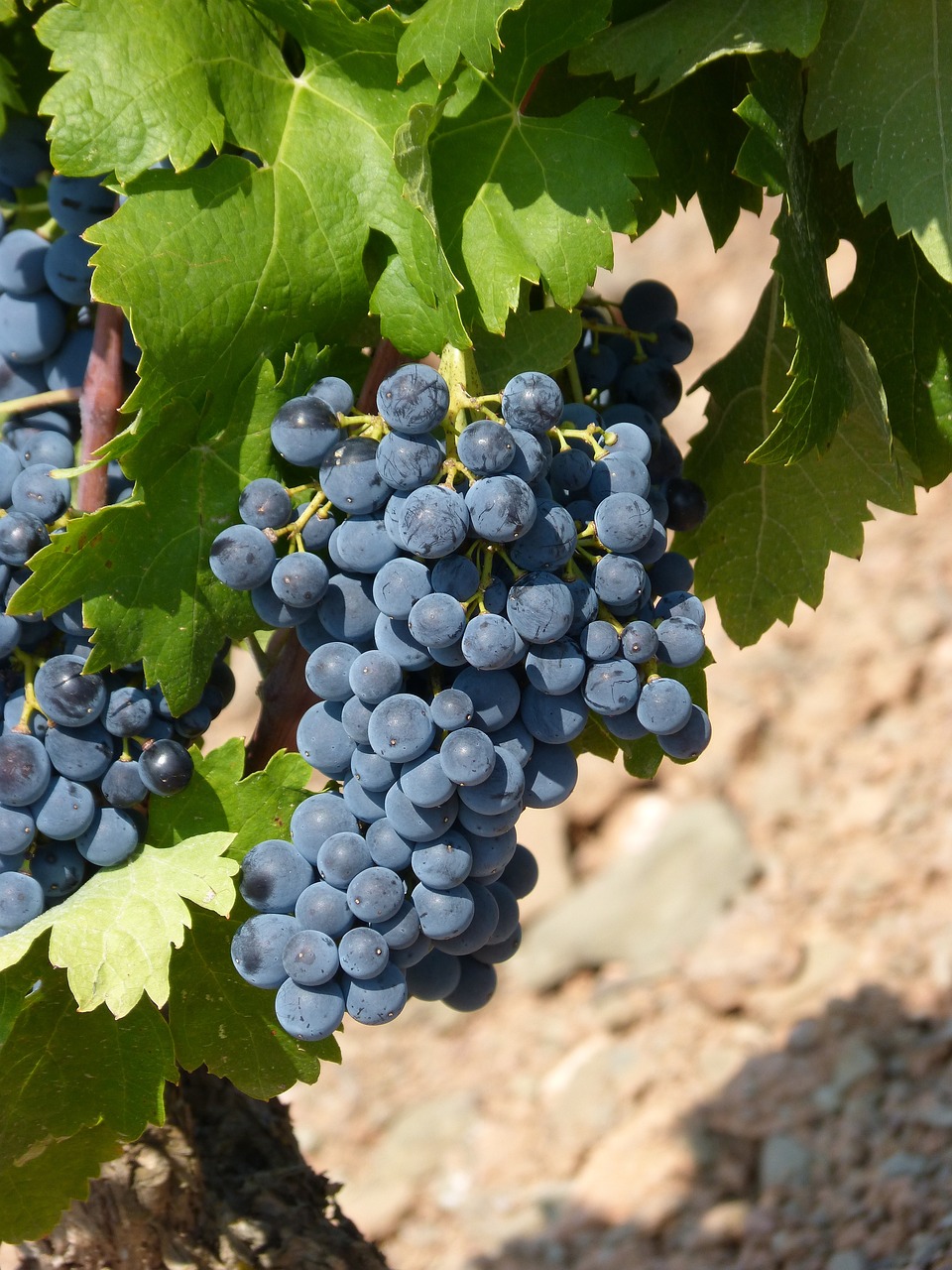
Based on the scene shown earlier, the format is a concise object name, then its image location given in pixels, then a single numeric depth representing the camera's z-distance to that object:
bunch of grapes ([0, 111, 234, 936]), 1.00
